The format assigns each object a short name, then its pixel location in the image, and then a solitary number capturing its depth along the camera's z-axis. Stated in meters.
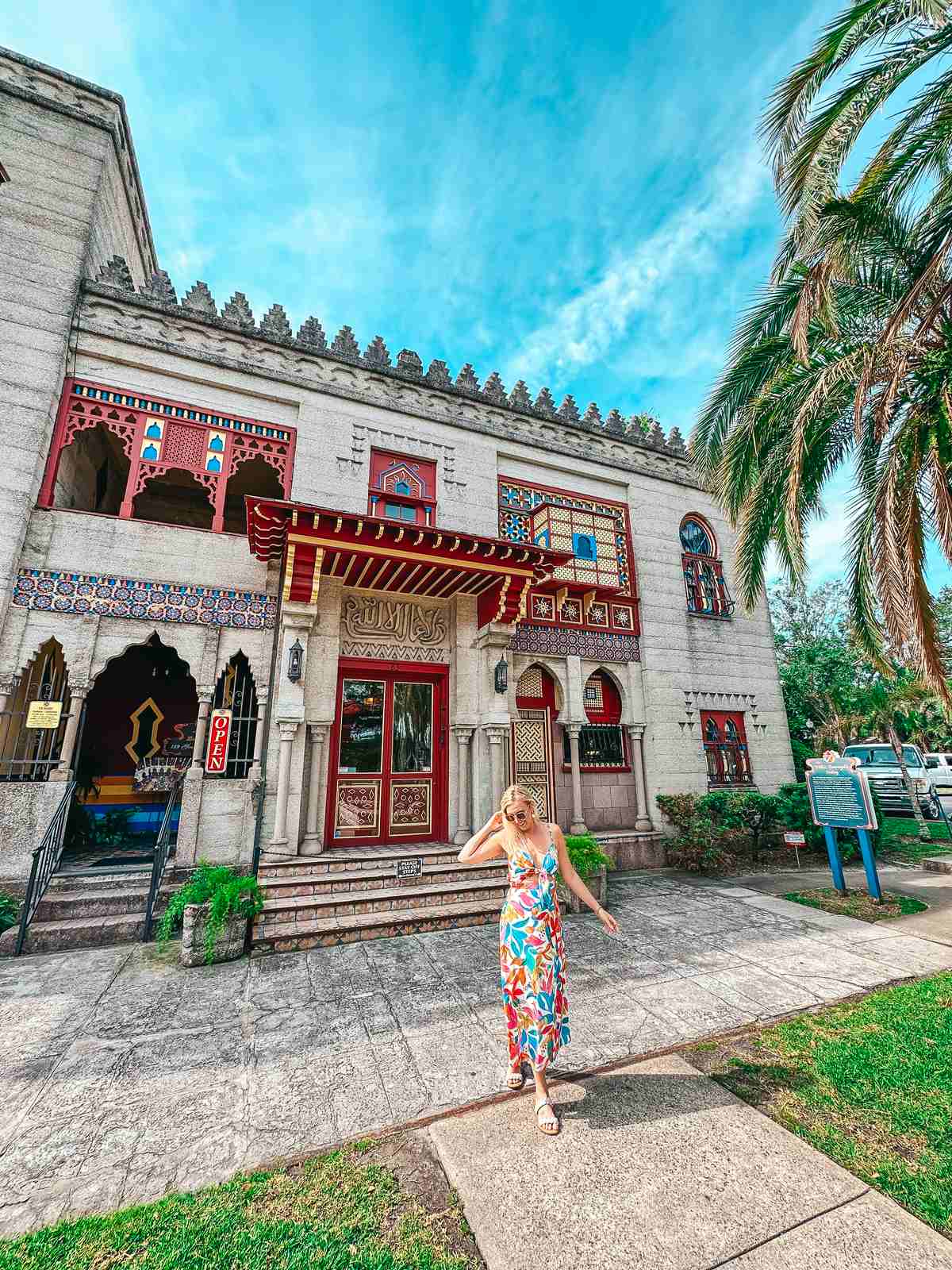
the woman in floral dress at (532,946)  3.11
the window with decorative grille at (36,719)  6.98
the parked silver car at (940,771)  18.44
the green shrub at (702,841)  9.35
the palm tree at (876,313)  5.56
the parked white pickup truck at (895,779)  15.77
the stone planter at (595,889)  7.24
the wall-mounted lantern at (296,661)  7.78
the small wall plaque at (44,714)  6.91
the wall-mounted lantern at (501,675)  8.98
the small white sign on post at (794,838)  8.82
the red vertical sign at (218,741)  7.50
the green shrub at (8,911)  5.95
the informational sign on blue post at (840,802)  7.41
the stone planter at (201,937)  5.38
